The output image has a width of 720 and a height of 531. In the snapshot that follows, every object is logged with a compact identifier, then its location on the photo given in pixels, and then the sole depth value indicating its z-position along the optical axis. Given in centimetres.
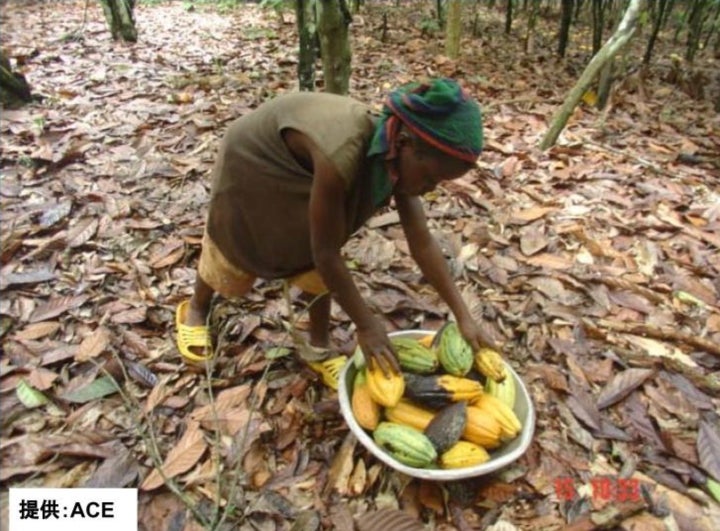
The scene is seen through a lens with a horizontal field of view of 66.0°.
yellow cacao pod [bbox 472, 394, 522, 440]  187
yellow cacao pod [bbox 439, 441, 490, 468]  181
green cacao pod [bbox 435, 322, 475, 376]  198
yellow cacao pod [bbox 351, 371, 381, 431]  190
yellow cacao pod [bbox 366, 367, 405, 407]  186
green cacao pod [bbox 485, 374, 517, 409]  202
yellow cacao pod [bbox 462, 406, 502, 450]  186
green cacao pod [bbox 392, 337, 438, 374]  201
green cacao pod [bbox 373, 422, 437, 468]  178
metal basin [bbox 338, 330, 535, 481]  172
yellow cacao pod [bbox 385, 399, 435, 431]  193
